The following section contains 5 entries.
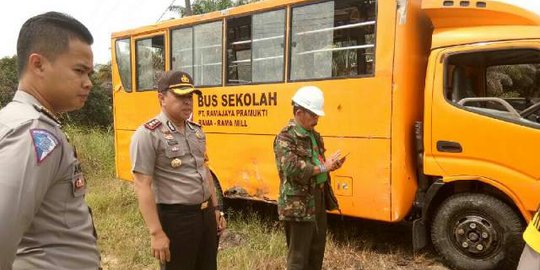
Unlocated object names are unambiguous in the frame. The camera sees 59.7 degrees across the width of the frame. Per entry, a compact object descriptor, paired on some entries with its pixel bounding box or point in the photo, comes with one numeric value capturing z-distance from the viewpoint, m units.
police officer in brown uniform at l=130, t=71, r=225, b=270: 2.56
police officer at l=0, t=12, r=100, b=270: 1.18
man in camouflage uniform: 3.16
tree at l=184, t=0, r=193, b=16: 17.45
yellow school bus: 3.99
